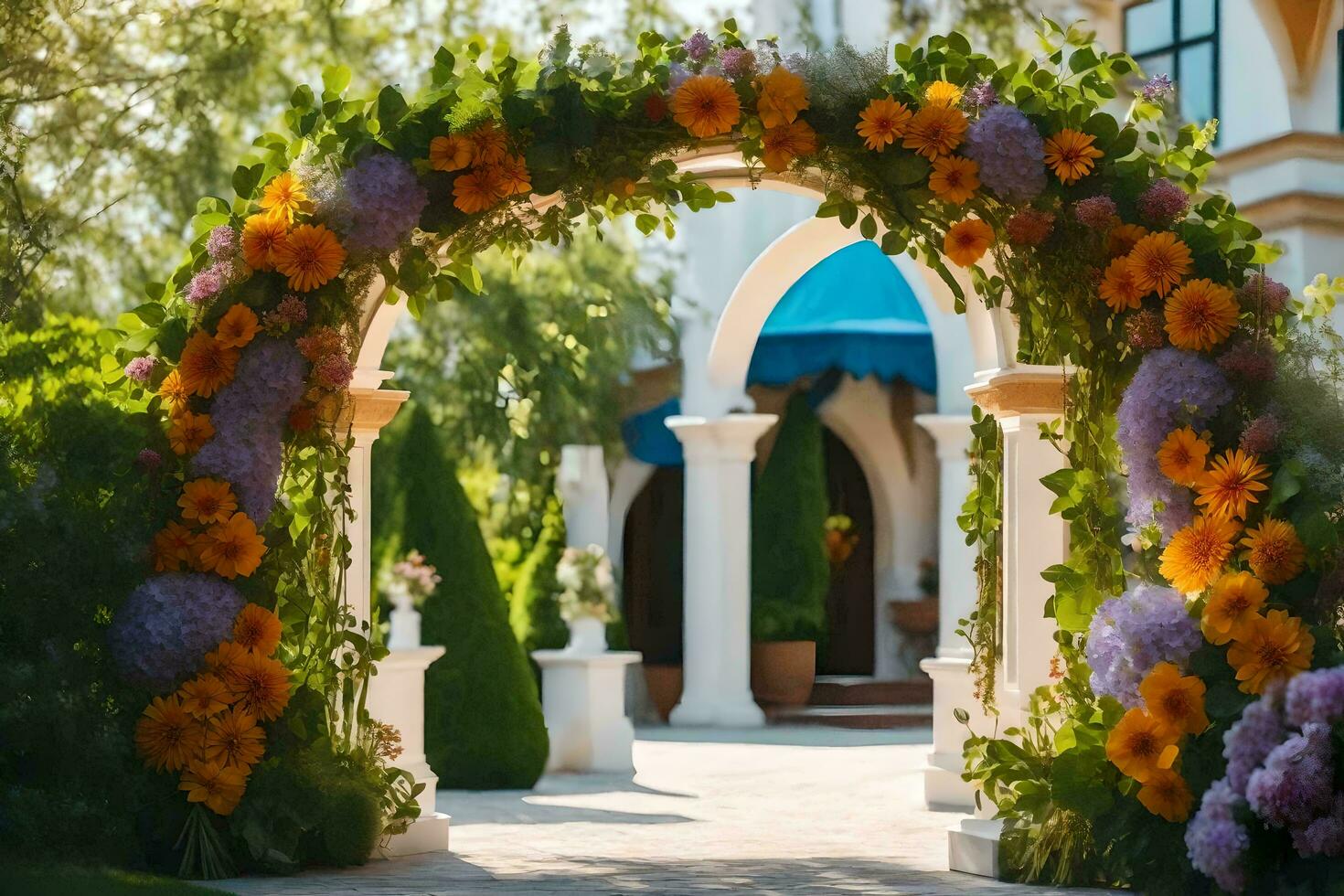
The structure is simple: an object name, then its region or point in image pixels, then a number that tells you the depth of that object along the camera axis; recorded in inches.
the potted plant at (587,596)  485.1
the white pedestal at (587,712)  472.7
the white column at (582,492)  622.8
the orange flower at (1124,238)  259.6
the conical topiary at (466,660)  422.9
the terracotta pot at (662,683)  656.4
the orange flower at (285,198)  271.9
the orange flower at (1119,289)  257.3
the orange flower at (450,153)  267.3
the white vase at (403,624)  425.4
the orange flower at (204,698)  259.1
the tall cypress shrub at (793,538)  661.9
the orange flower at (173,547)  265.4
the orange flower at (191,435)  269.0
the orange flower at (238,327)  269.9
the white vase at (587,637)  483.8
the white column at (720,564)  613.3
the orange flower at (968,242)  261.7
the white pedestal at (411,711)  303.7
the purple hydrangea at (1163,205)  259.9
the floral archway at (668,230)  248.7
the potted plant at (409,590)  428.1
